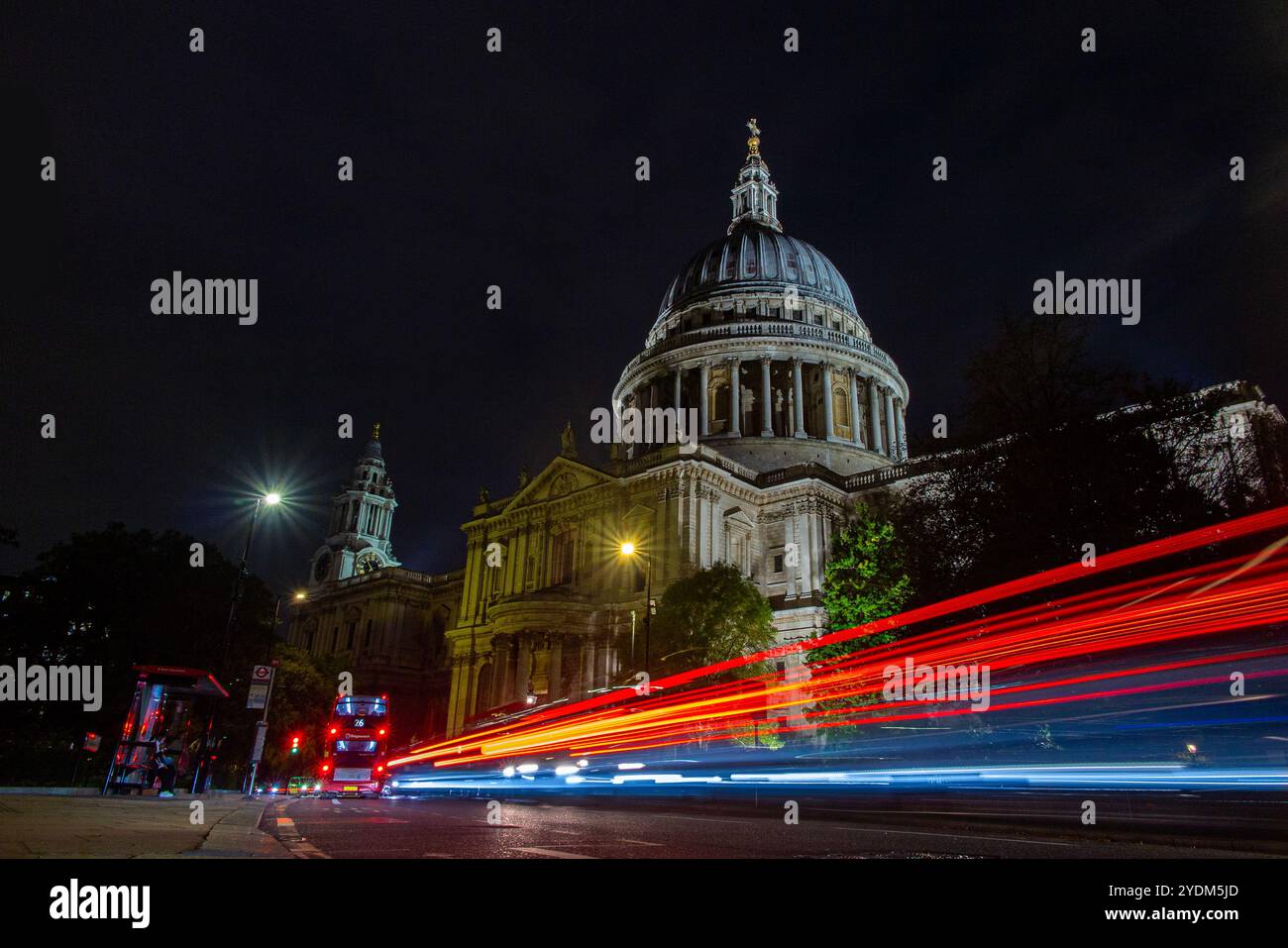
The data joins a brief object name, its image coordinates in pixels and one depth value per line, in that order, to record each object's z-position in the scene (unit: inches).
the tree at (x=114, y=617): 1427.2
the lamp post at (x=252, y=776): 1099.3
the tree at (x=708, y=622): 1433.3
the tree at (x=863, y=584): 1328.7
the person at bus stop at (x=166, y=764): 844.8
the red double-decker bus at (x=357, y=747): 1293.1
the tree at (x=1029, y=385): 920.3
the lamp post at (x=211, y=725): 965.2
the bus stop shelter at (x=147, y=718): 834.2
